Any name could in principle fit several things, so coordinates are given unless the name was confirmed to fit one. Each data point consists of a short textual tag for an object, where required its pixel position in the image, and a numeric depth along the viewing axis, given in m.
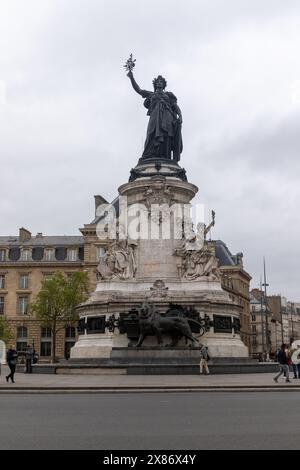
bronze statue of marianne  41.41
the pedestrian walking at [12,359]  25.42
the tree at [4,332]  68.25
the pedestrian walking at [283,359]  25.08
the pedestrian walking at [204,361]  27.27
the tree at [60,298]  62.34
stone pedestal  34.41
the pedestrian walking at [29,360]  33.78
